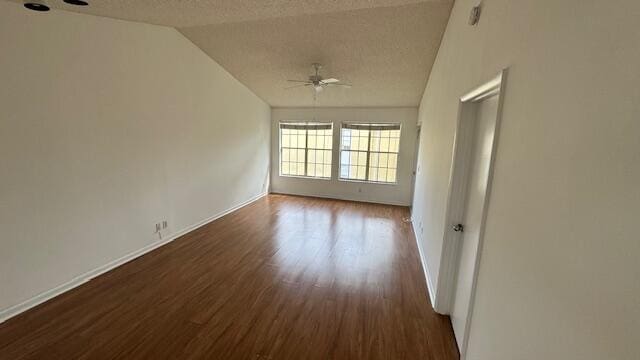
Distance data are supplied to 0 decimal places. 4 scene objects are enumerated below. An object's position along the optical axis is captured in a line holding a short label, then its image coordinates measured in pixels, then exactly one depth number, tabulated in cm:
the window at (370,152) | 666
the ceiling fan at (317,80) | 410
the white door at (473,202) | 171
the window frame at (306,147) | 699
